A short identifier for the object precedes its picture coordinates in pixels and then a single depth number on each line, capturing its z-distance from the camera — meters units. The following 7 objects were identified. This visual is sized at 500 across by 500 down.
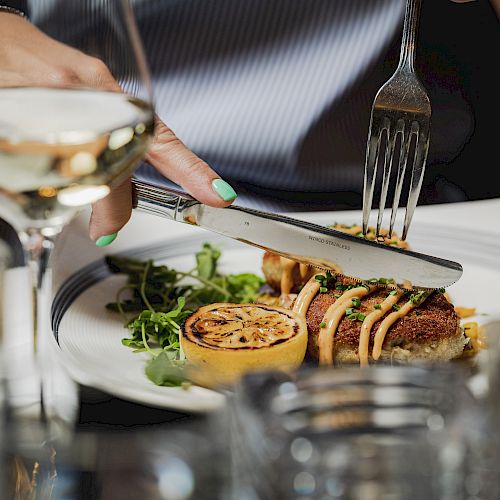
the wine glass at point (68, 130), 0.52
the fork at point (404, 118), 0.74
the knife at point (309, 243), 0.70
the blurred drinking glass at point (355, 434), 0.42
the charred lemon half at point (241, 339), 0.66
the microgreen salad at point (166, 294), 0.73
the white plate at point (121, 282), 0.64
